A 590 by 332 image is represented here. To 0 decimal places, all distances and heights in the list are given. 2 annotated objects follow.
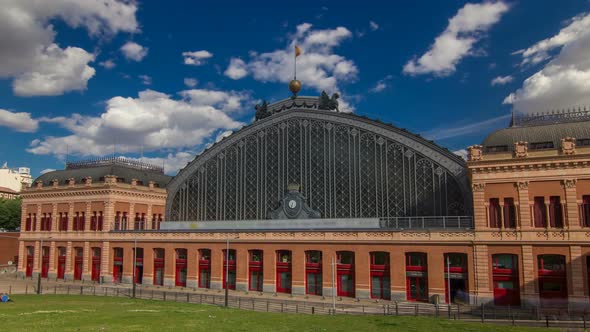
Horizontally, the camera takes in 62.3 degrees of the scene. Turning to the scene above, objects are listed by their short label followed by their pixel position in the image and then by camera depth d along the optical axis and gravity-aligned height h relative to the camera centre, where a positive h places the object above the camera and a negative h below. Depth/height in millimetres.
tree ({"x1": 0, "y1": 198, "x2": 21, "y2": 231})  119375 +5385
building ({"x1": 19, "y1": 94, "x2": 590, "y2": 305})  46438 +2540
